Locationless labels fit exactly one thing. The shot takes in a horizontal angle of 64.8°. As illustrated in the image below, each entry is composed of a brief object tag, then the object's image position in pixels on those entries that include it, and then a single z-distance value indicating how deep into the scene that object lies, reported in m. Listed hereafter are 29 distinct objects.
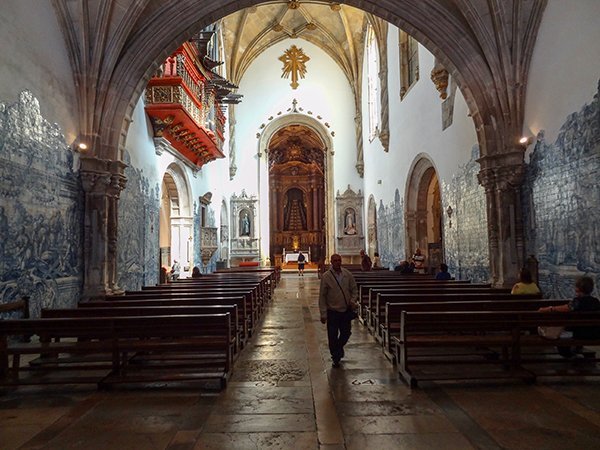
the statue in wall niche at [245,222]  25.47
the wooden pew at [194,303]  6.66
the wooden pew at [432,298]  6.76
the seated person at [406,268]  12.42
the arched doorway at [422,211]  15.97
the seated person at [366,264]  15.77
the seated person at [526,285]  6.92
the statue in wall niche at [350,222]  25.11
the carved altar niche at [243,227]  25.25
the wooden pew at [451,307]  5.85
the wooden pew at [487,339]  4.86
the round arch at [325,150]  25.61
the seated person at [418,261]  14.29
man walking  5.66
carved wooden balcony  12.48
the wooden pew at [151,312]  5.68
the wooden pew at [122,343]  4.71
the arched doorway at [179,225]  16.72
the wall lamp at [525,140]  9.15
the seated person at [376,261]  18.47
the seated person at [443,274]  10.23
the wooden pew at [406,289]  7.79
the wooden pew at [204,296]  7.29
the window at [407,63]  16.14
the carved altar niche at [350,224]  25.05
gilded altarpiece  34.31
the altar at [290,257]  29.94
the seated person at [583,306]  5.05
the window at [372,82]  21.41
